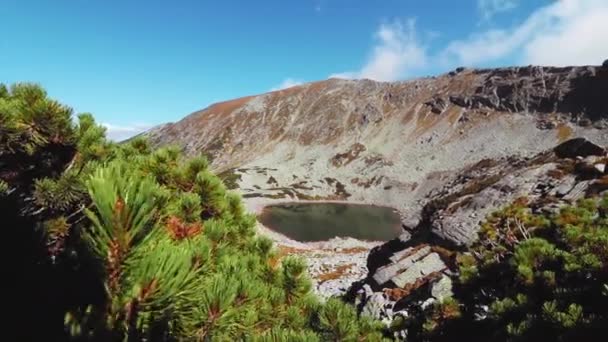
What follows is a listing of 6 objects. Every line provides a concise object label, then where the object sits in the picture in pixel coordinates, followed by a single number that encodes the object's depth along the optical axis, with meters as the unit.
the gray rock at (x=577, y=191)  19.58
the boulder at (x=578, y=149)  26.93
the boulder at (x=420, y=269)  19.77
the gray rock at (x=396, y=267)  20.86
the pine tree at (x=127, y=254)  1.49
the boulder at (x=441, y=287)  13.56
